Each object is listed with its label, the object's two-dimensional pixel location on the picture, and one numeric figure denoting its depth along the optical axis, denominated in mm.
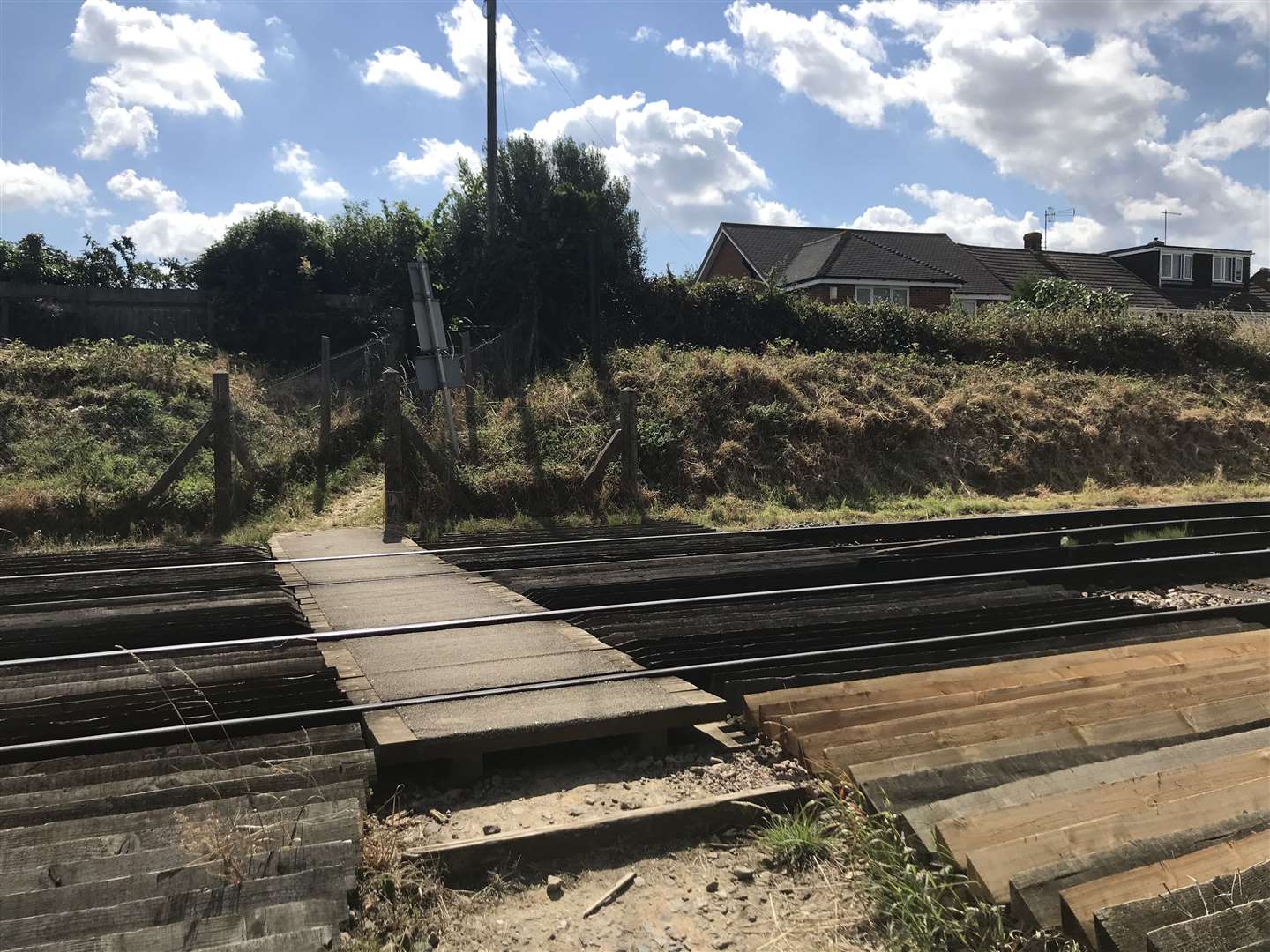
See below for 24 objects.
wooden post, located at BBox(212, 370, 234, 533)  11773
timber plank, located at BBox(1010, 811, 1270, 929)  2818
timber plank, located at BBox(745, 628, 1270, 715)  4809
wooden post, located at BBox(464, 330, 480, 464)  13672
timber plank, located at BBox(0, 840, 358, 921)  2807
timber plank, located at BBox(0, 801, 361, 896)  2947
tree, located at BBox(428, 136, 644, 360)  19312
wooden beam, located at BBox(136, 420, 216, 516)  11617
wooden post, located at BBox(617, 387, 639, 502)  13047
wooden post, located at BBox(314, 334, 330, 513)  14164
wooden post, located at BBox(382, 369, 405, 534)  11742
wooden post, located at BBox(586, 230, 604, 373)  17141
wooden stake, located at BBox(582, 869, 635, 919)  3188
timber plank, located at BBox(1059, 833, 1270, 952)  2570
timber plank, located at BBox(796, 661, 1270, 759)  4254
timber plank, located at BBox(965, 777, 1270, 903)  2980
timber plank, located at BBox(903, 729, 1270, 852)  3367
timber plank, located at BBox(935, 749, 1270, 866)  3158
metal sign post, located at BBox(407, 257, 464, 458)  12531
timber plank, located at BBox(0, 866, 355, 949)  2680
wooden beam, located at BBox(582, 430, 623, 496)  12977
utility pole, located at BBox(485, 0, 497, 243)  20656
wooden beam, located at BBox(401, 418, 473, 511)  12172
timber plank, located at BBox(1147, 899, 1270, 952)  2517
